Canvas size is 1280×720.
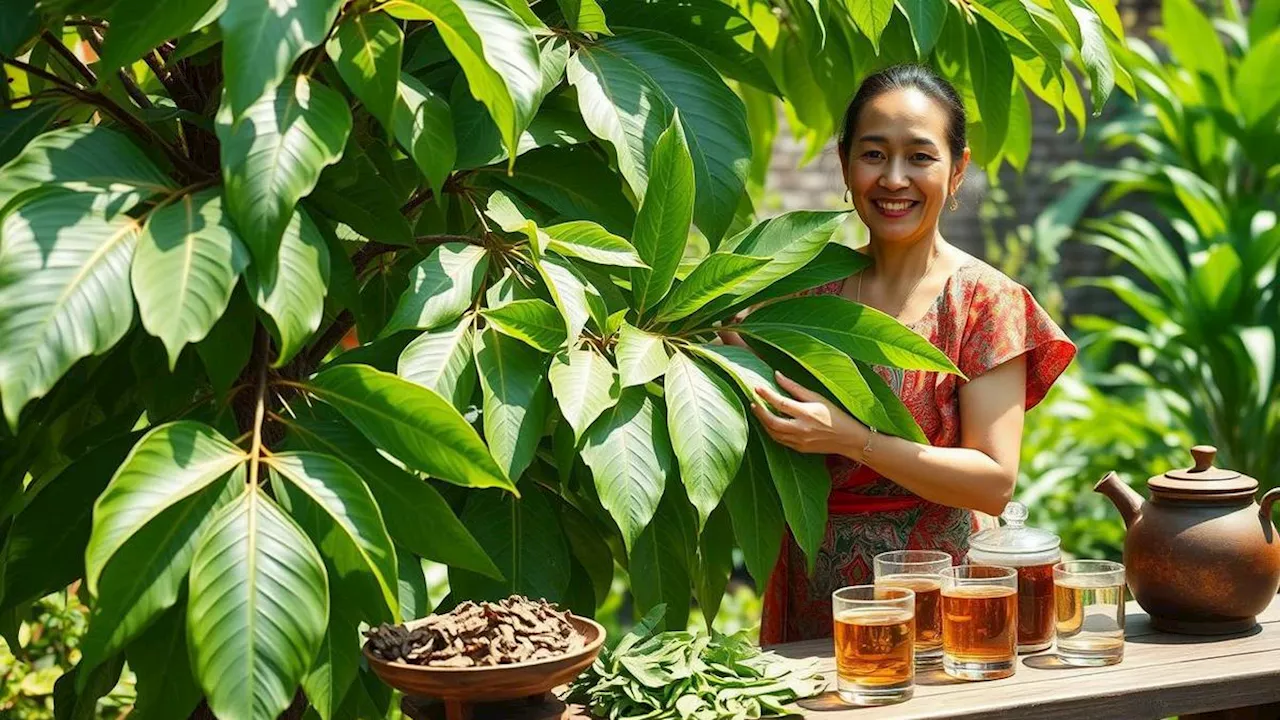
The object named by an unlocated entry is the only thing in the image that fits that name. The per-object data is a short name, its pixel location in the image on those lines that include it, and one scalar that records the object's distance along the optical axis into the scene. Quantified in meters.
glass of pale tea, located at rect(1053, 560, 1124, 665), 1.75
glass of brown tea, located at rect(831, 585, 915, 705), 1.59
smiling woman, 1.99
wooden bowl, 1.41
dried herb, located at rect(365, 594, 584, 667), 1.44
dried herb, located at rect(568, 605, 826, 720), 1.57
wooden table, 1.59
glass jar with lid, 1.75
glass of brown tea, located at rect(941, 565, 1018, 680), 1.66
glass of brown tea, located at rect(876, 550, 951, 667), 1.68
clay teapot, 1.87
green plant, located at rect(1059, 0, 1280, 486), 4.60
